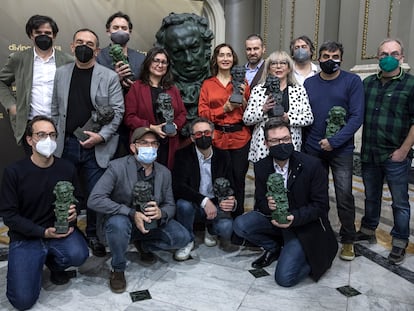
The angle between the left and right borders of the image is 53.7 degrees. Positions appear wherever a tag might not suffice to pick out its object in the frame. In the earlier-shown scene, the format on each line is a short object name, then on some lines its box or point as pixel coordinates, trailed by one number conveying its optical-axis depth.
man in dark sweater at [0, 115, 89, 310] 2.55
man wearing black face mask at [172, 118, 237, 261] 3.21
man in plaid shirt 2.96
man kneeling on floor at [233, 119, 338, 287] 2.82
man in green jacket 3.22
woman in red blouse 3.39
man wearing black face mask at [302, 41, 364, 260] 3.08
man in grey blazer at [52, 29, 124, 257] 3.08
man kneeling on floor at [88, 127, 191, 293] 2.75
